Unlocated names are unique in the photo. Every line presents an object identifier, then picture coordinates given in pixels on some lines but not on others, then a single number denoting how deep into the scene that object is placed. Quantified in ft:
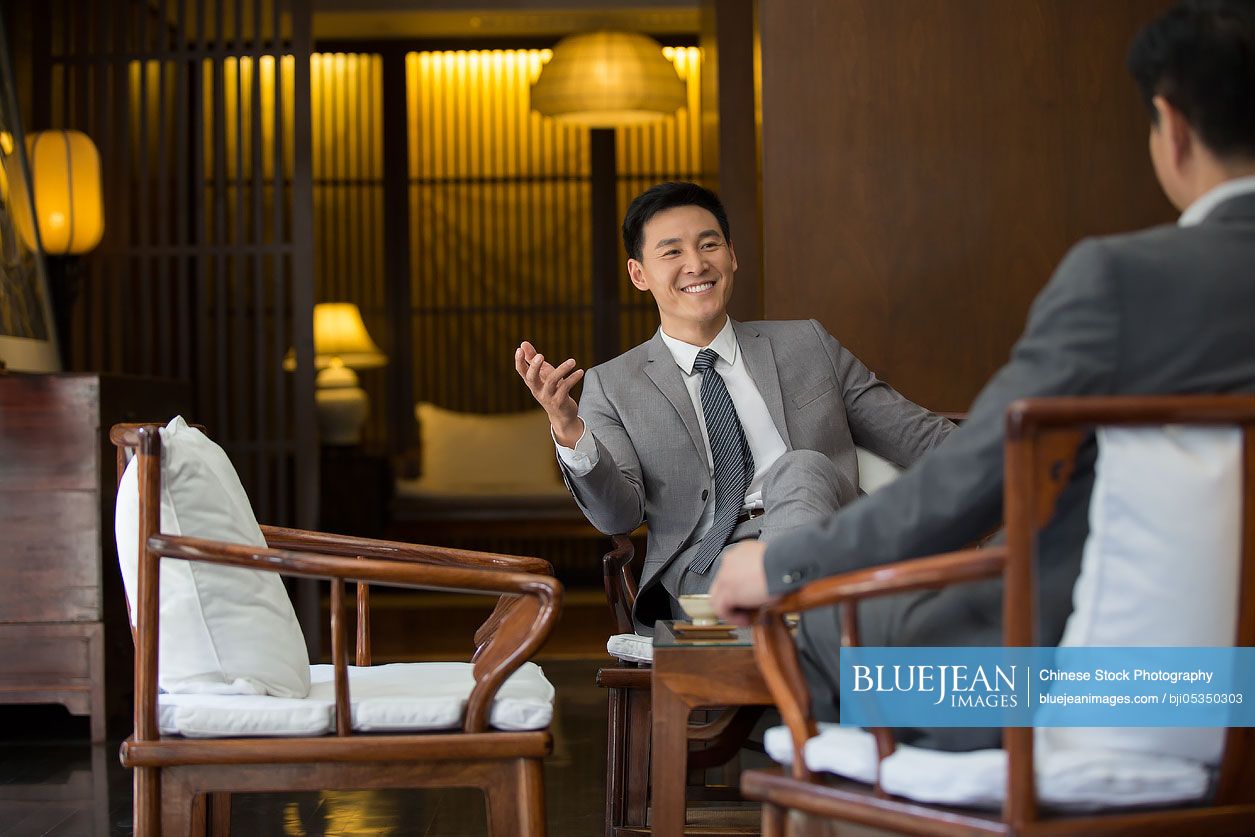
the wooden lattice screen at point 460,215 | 58.57
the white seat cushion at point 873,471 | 22.45
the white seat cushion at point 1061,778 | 17.03
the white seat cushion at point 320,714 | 18.68
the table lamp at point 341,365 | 51.15
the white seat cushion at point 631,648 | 20.86
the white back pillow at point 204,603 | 18.98
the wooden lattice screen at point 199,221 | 35.06
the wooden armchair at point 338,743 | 18.61
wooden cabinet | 25.98
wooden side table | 18.60
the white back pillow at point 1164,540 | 17.03
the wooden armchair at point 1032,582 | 16.89
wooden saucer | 18.99
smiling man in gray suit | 21.81
